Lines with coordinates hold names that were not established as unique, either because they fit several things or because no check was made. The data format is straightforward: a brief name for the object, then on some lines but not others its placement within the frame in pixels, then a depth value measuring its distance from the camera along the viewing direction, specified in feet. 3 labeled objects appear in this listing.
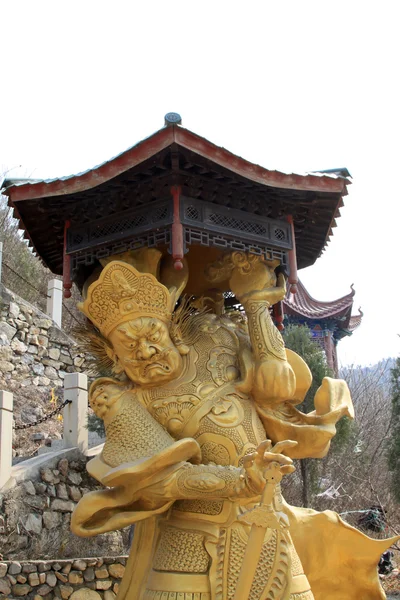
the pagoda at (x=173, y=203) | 11.10
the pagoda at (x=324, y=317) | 55.31
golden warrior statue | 10.11
